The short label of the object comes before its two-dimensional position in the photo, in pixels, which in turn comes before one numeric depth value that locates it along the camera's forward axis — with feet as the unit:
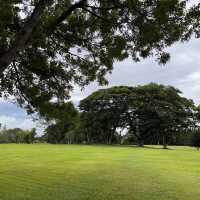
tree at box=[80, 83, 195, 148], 108.74
